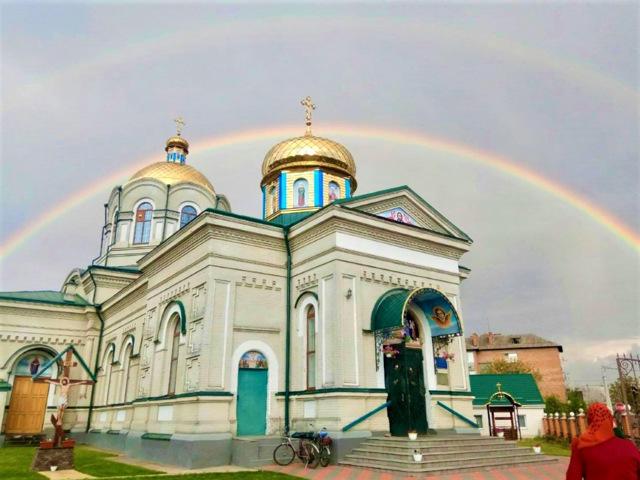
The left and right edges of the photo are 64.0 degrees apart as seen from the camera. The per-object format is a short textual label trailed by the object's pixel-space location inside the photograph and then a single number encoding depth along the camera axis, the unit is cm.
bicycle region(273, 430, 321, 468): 1175
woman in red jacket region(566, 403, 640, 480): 371
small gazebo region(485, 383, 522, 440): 2373
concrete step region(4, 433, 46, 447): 2091
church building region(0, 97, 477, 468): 1283
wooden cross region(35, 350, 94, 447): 1248
